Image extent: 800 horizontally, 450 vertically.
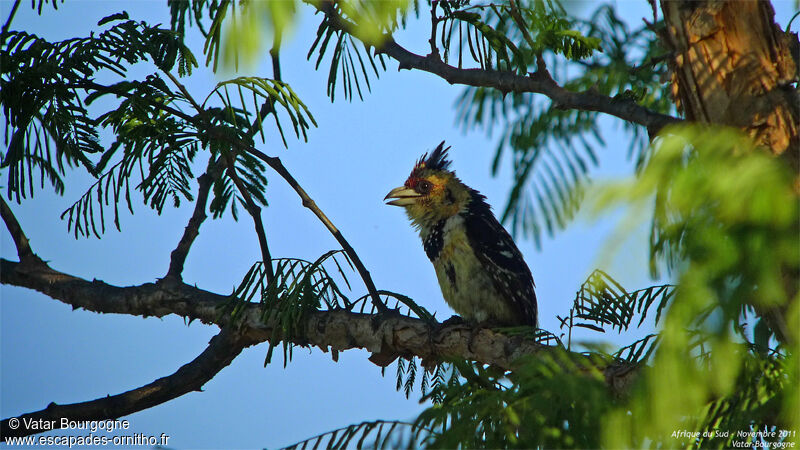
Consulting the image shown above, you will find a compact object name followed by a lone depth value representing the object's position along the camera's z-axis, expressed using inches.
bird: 338.3
